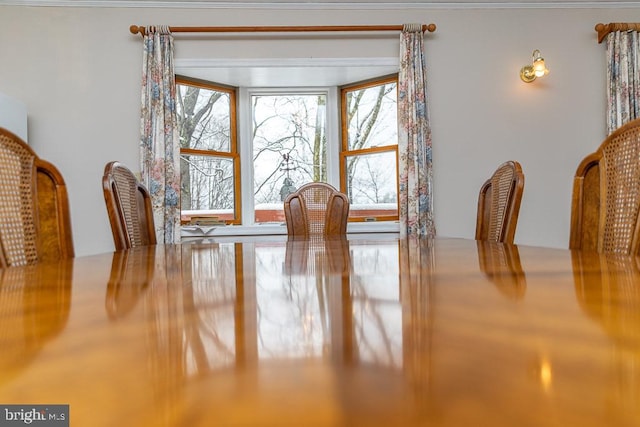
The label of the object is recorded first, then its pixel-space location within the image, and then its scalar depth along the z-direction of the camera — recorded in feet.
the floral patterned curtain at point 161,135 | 10.66
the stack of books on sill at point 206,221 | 11.78
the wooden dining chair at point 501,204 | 4.49
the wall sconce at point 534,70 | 11.44
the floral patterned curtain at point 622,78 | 11.48
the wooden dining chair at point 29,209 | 3.12
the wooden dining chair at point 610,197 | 3.30
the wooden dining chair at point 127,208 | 4.10
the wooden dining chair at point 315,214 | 8.77
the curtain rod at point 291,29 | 11.23
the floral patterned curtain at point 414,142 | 11.15
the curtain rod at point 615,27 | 11.55
